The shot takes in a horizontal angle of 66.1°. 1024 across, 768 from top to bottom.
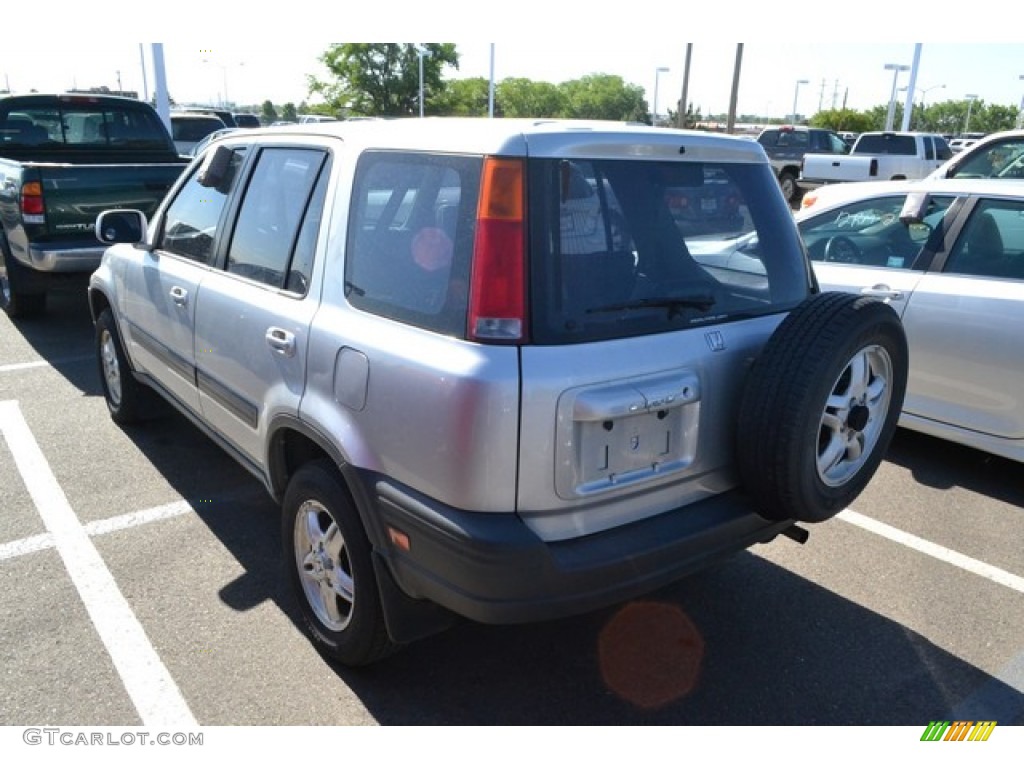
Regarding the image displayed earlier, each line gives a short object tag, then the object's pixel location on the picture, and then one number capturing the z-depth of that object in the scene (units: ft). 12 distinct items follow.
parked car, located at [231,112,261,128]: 75.59
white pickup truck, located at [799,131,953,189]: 63.36
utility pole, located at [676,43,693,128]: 90.89
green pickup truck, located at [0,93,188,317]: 21.36
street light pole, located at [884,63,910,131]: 147.32
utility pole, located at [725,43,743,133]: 84.23
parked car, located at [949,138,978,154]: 107.78
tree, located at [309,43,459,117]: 176.04
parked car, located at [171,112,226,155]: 56.34
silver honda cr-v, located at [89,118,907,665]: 7.06
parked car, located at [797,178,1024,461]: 13.82
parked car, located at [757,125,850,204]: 71.97
